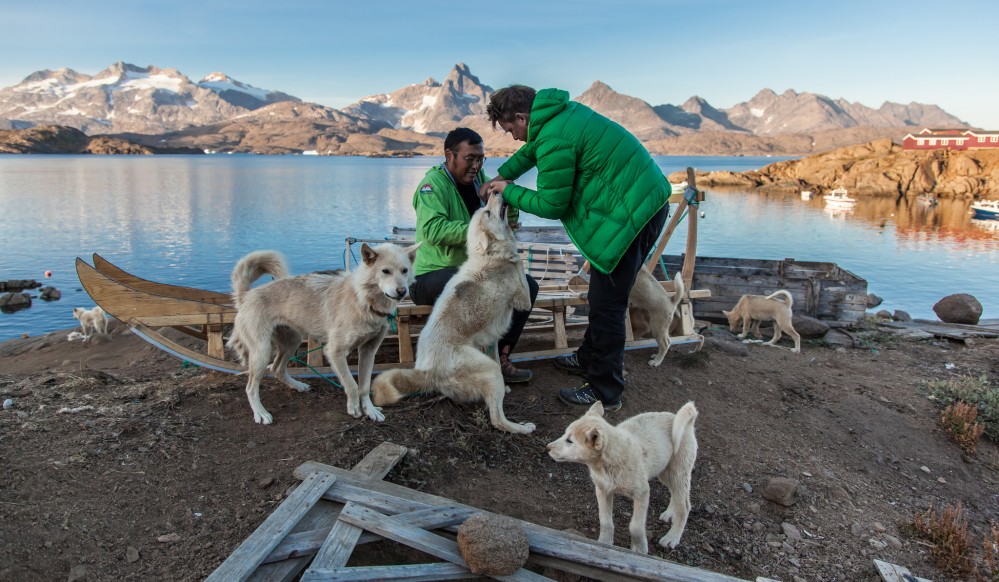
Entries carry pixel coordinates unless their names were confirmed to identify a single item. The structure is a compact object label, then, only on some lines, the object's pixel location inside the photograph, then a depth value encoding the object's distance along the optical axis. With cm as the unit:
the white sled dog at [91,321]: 1196
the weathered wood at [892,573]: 364
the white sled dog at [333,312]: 480
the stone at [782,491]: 441
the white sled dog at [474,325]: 480
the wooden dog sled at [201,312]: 555
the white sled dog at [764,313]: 1002
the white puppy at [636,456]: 343
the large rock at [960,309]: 1291
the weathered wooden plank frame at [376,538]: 304
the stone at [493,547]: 306
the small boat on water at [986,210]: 3569
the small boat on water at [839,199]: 4297
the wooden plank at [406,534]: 318
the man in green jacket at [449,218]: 550
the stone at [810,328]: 1065
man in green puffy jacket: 459
